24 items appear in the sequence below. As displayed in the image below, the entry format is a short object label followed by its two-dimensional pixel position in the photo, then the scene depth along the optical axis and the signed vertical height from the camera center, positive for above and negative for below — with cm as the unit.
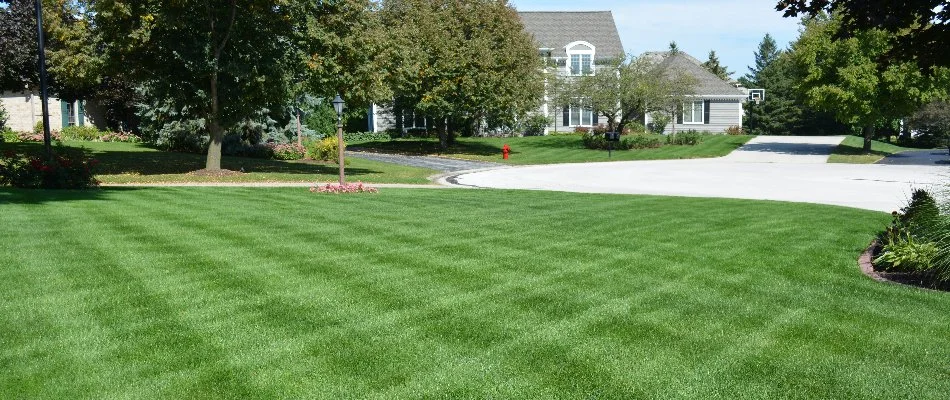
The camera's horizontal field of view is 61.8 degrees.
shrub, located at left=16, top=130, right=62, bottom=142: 3531 +19
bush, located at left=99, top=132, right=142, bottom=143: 3988 +18
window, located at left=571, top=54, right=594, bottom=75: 5731 +541
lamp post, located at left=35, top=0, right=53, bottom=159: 1916 +145
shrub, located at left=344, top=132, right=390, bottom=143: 5292 +15
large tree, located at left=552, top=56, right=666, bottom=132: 4684 +283
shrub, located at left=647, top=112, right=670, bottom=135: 5228 +98
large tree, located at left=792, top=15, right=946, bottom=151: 3797 +265
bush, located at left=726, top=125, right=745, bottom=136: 6188 +47
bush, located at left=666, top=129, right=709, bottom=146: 4997 -17
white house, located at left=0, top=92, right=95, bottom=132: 4072 +160
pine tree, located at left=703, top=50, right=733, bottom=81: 8706 +761
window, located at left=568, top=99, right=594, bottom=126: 5944 +151
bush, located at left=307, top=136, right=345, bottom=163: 3412 -48
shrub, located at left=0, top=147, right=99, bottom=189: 1797 -74
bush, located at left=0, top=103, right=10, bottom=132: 3600 +109
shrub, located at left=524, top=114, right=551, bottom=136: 5652 +89
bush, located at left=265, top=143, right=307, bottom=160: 3531 -53
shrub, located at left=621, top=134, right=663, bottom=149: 4781 -32
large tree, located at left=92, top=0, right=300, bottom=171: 2272 +269
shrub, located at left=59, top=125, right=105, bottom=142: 3956 +38
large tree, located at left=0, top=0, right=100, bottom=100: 3055 +416
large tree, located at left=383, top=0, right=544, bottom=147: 3941 +409
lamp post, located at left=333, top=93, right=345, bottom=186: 2058 +83
